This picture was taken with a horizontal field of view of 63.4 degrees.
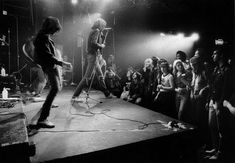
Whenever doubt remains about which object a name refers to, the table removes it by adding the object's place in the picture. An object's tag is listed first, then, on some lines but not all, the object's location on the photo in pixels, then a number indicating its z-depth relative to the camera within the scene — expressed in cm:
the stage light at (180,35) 1042
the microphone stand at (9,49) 977
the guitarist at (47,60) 319
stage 247
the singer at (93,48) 530
